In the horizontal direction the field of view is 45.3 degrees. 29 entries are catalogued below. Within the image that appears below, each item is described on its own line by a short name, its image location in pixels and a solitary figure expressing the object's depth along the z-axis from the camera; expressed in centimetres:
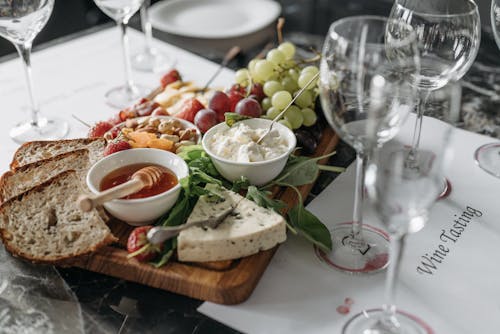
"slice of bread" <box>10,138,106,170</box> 135
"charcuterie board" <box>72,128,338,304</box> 103
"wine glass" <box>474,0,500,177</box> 133
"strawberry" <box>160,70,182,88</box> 176
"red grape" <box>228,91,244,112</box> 149
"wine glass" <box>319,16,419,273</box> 95
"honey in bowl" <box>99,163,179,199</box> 117
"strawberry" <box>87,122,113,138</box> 147
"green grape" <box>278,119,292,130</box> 140
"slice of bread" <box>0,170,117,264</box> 108
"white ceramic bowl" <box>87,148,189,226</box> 112
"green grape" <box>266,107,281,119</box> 146
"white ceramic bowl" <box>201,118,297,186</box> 121
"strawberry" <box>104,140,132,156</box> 128
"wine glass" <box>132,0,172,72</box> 196
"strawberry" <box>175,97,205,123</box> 150
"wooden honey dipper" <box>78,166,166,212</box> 105
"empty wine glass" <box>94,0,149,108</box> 167
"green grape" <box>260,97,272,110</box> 151
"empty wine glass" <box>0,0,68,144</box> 140
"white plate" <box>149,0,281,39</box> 212
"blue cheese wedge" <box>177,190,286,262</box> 105
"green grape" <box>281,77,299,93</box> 153
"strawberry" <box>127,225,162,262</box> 107
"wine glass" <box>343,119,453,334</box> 84
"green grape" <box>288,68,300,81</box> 154
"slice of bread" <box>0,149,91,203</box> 124
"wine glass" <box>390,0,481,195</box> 121
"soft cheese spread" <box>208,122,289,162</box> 123
